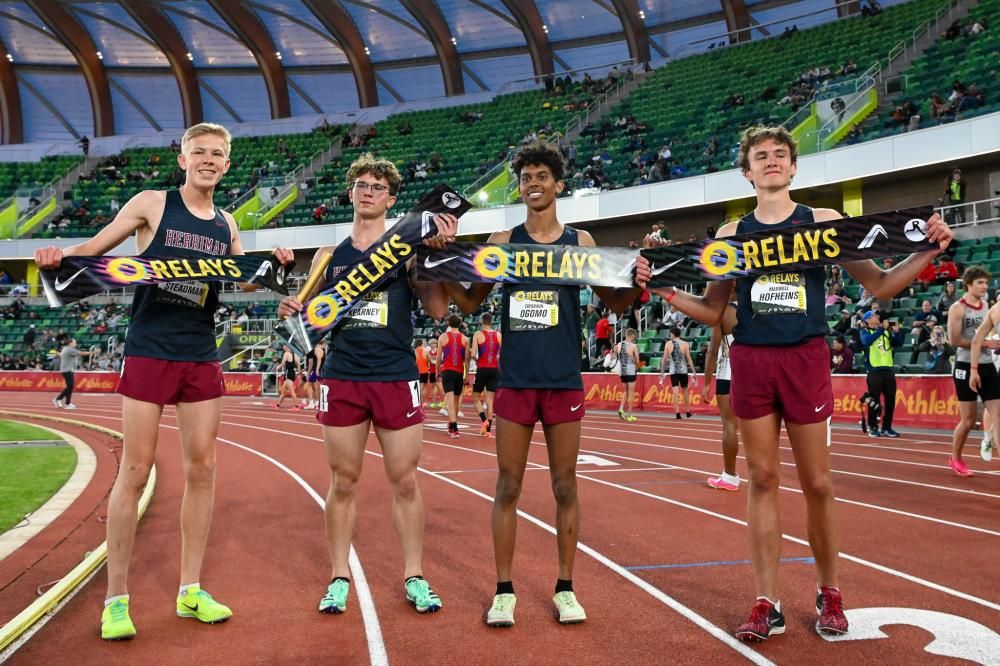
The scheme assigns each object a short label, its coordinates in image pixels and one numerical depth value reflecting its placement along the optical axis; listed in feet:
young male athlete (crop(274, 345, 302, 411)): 65.82
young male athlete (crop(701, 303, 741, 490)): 23.27
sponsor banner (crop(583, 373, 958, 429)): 43.62
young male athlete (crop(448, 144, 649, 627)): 12.30
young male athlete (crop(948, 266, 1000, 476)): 24.36
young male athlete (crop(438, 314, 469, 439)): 42.96
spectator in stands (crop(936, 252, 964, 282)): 55.47
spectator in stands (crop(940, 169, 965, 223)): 62.13
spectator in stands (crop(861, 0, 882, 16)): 103.60
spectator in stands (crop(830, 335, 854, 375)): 49.26
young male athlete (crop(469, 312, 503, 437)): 41.42
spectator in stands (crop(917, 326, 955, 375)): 44.80
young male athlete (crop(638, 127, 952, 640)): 11.55
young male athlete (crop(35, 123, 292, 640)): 11.93
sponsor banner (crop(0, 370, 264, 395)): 87.92
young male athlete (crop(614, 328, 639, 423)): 53.78
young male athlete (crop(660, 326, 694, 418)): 52.65
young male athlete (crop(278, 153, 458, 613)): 12.95
